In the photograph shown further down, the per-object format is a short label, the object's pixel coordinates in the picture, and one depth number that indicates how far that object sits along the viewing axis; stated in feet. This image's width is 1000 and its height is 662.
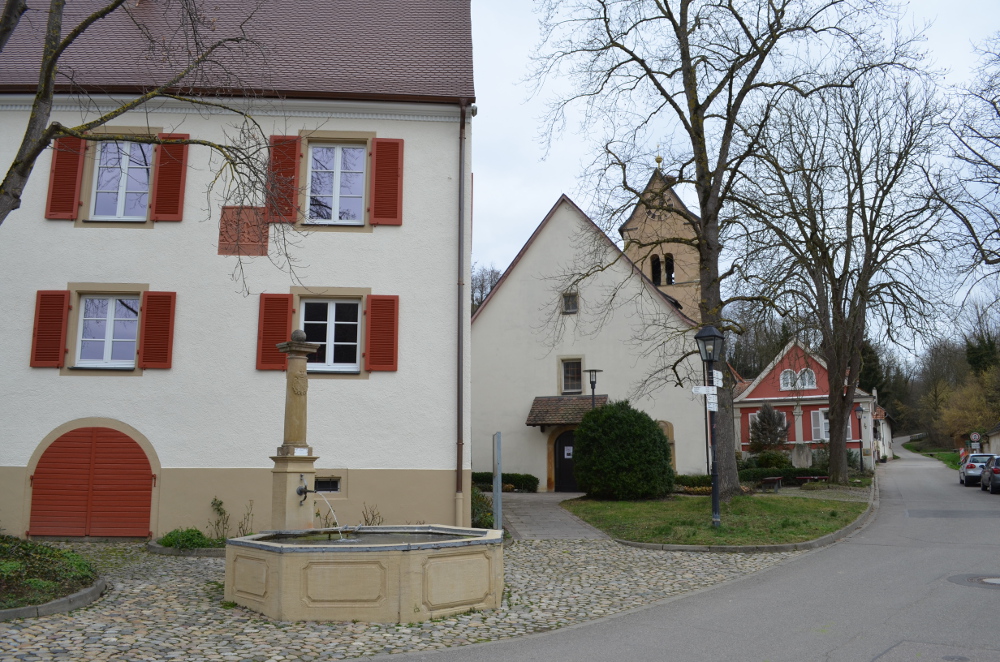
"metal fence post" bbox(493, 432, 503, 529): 35.49
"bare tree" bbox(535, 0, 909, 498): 60.49
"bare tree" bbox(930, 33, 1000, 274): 66.95
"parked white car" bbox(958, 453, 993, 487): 119.96
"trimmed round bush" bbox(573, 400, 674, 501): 71.97
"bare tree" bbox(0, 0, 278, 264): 29.78
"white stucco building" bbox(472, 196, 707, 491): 95.04
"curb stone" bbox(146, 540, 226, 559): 40.37
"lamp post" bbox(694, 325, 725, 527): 48.13
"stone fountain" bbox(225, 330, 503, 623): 26.03
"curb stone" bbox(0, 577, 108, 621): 24.85
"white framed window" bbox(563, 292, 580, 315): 98.58
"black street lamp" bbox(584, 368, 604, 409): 86.57
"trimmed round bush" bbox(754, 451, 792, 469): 127.54
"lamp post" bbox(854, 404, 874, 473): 142.56
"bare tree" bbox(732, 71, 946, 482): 66.59
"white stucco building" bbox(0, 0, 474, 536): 45.34
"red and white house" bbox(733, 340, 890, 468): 154.81
